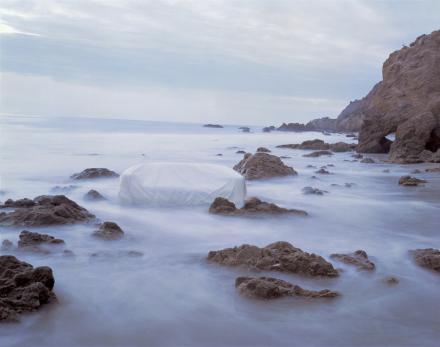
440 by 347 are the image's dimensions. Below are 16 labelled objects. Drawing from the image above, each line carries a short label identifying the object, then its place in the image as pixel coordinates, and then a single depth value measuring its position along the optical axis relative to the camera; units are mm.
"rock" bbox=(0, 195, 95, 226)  7203
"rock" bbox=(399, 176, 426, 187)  13012
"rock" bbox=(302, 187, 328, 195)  11523
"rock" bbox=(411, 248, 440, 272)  5729
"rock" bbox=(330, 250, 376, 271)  5668
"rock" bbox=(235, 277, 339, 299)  4609
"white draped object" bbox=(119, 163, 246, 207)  9242
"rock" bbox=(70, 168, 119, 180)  13406
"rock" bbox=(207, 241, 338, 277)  5316
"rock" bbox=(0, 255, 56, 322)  4090
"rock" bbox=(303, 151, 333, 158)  24125
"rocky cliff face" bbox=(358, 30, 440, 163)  20469
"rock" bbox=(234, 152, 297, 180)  14047
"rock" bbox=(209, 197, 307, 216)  8453
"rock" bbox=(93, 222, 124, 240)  6730
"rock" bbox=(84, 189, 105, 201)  10133
